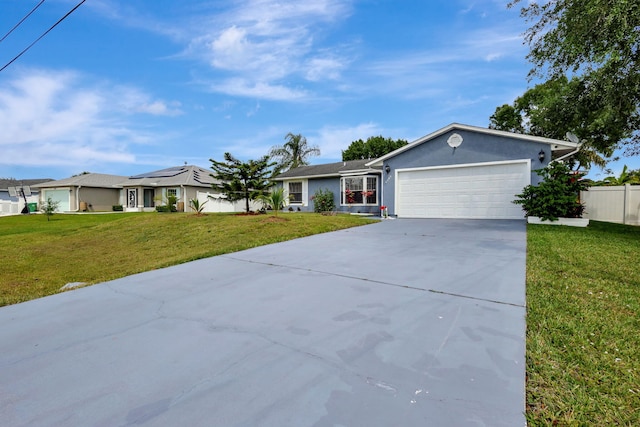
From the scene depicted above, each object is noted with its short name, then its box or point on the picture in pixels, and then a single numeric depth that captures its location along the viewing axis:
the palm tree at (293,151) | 28.94
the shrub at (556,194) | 9.65
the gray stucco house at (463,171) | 11.05
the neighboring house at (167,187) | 23.72
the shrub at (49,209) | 17.39
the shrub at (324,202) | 17.39
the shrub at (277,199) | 10.99
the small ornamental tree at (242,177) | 13.23
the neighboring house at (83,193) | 26.23
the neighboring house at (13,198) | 26.47
